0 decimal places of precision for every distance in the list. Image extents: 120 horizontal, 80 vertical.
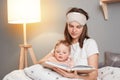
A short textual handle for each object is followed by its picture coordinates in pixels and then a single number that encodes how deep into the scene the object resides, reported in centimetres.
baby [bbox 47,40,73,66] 197
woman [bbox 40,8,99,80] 204
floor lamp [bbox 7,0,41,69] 246
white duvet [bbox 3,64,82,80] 176
